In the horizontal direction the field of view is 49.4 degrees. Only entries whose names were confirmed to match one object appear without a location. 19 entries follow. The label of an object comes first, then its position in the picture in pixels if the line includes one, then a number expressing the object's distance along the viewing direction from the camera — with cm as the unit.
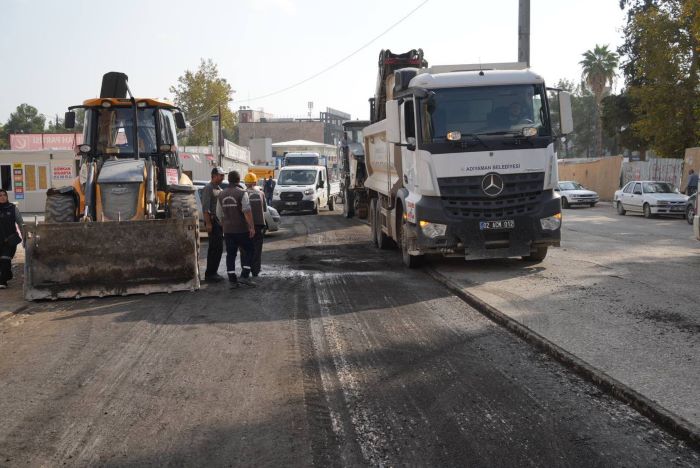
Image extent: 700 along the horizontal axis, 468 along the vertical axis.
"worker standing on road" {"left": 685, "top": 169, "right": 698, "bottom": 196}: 2766
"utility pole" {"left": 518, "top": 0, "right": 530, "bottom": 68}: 2364
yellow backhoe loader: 1109
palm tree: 6731
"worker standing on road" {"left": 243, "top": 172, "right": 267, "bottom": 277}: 1264
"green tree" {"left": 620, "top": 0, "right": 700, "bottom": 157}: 3325
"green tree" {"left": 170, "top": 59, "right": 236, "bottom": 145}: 6372
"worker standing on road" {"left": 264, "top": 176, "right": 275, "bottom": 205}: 3597
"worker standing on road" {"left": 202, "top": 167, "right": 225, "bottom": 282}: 1286
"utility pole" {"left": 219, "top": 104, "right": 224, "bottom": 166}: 3834
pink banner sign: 5647
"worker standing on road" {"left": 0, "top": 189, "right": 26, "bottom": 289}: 1258
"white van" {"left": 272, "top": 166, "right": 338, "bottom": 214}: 3375
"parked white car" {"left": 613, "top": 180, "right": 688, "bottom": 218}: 2881
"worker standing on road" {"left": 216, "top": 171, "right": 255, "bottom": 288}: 1211
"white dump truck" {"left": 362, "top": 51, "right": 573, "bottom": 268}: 1280
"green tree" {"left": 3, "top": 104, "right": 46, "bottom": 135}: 11500
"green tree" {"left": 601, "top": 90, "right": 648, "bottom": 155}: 4684
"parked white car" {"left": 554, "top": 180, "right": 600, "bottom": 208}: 3884
